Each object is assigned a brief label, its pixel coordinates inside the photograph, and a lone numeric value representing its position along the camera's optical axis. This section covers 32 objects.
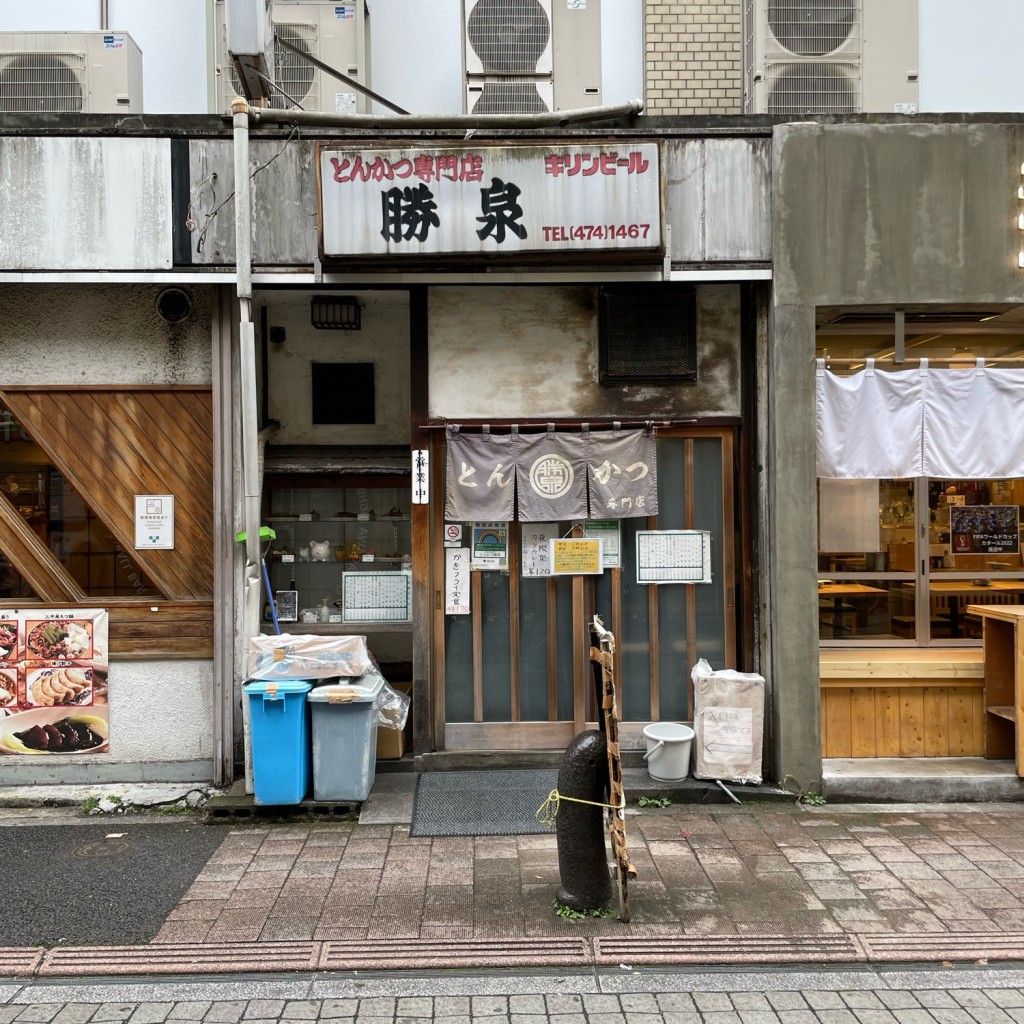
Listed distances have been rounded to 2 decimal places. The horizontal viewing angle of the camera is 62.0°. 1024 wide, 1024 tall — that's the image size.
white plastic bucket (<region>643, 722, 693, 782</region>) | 7.43
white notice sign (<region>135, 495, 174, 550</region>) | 7.90
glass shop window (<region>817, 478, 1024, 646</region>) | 8.42
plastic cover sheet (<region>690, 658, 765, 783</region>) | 7.44
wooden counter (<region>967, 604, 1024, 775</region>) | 7.93
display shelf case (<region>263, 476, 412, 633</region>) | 9.27
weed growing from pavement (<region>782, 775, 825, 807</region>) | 7.41
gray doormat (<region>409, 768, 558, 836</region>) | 6.80
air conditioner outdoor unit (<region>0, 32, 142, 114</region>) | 8.14
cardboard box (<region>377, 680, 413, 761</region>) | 8.06
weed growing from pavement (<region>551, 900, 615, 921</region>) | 5.36
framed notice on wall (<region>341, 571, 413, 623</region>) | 8.75
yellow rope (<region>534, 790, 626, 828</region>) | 6.75
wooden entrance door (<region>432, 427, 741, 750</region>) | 8.06
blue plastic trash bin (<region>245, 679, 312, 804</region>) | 6.91
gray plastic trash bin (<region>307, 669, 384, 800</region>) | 7.07
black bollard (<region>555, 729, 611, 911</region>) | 5.33
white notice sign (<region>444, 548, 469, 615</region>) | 8.04
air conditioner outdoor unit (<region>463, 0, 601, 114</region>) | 8.44
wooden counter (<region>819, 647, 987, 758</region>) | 8.08
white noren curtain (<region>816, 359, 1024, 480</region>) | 7.80
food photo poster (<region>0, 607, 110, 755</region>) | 7.75
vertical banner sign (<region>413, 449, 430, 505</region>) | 7.89
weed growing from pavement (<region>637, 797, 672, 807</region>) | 7.33
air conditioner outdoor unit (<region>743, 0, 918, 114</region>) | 8.36
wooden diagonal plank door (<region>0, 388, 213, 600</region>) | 7.88
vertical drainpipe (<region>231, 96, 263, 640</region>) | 7.31
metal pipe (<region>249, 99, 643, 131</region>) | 7.39
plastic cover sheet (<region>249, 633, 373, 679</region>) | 7.18
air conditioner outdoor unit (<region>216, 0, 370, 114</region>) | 8.33
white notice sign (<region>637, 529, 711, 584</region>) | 8.10
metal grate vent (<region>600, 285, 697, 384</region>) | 7.92
